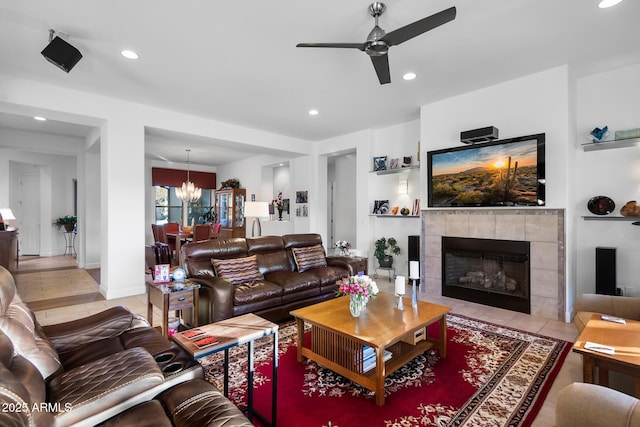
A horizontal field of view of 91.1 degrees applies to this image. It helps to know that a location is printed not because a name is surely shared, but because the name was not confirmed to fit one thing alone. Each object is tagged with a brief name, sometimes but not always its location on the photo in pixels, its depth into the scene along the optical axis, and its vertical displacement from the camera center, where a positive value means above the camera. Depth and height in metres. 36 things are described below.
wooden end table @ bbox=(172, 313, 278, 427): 1.60 -0.67
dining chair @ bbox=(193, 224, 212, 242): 6.93 -0.41
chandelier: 8.82 +0.61
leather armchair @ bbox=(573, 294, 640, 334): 2.47 -0.78
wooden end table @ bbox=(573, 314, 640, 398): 1.71 -0.80
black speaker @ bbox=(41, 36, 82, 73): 2.81 +1.48
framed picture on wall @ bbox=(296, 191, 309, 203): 7.35 +0.41
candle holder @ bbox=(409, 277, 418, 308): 2.79 -0.79
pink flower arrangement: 2.44 -0.59
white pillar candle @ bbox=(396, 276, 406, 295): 2.71 -0.63
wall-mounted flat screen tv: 3.75 +0.51
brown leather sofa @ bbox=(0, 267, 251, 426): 1.02 -0.68
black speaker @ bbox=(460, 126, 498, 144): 3.91 +0.99
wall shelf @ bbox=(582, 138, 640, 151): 3.44 +0.77
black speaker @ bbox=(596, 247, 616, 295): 3.51 -0.66
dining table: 6.90 -0.52
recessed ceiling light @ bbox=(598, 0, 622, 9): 2.44 +1.64
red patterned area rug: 1.92 -1.24
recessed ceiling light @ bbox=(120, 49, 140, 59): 3.22 +1.68
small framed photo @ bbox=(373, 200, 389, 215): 5.92 +0.12
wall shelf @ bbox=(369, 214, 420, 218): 5.59 -0.05
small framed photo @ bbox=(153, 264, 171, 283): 3.03 -0.58
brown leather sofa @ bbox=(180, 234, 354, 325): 3.11 -0.76
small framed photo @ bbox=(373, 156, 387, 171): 5.86 +0.95
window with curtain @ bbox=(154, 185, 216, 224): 10.00 +0.24
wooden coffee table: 2.12 -0.87
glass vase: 2.45 -0.71
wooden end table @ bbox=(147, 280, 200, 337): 2.79 -0.77
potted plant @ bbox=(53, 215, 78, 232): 8.65 -0.19
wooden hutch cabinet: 9.03 +0.09
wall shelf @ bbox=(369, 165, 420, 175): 5.40 +0.78
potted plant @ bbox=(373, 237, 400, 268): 5.83 -0.70
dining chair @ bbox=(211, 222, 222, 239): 8.37 -0.40
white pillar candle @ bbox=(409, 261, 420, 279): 2.77 -0.50
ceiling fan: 2.20 +1.37
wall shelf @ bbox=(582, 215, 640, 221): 3.49 -0.07
